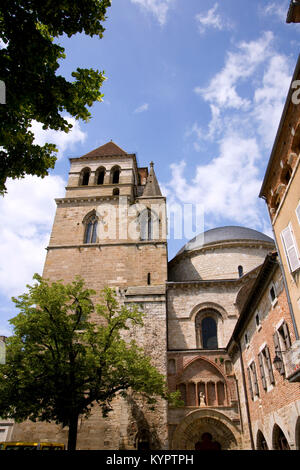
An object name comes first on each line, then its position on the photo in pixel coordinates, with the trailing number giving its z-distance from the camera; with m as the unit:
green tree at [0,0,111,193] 5.29
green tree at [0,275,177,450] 11.72
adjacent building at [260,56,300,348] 8.12
